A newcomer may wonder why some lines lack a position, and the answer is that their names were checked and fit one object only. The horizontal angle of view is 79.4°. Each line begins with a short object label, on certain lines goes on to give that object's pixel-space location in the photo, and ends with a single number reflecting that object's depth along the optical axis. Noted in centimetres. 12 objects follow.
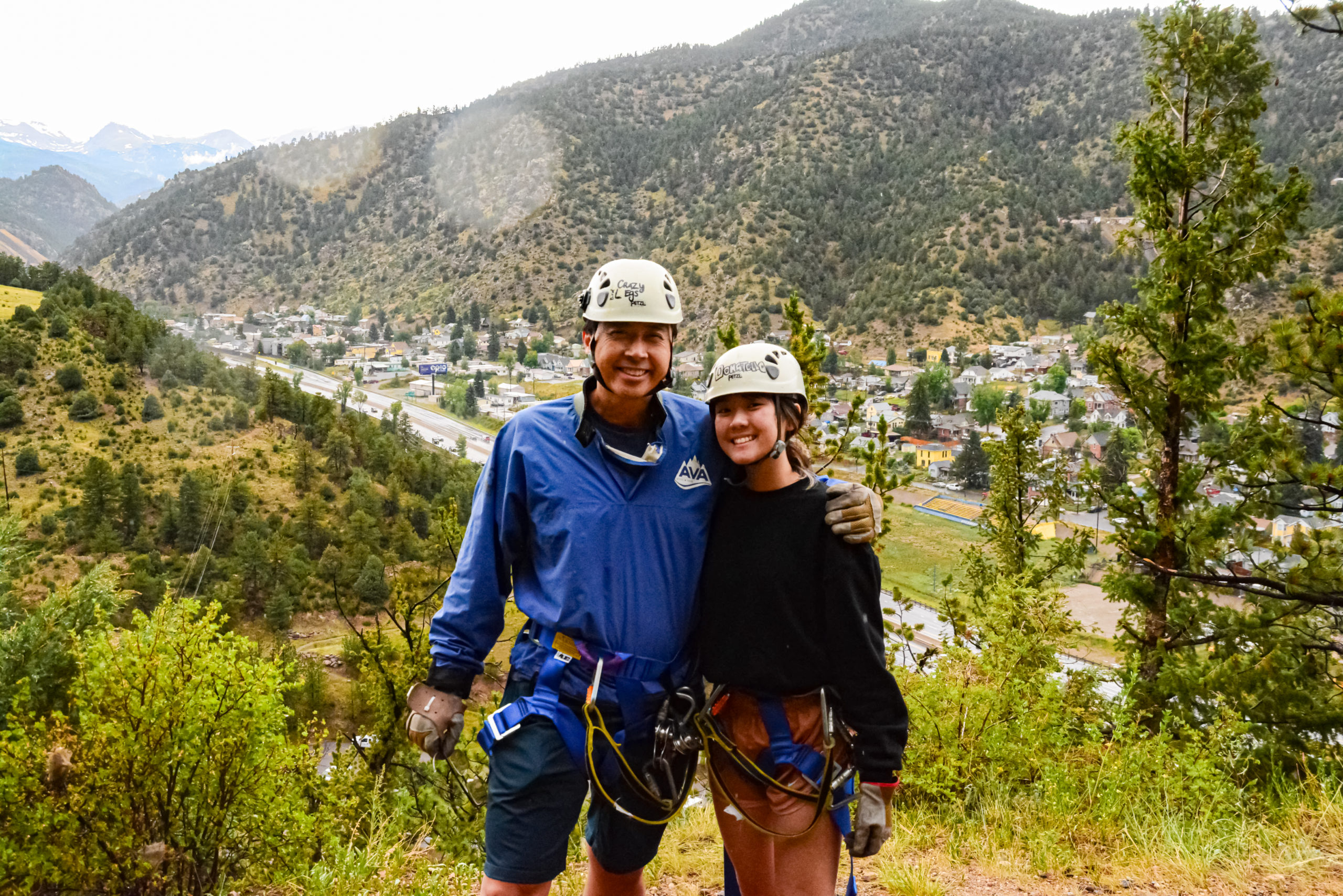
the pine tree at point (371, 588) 3722
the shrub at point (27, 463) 4197
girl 198
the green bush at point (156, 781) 557
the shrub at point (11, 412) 4384
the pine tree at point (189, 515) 4000
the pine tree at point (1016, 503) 1359
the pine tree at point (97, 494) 3750
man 205
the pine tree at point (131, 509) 3900
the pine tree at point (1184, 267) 840
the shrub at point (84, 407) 4516
